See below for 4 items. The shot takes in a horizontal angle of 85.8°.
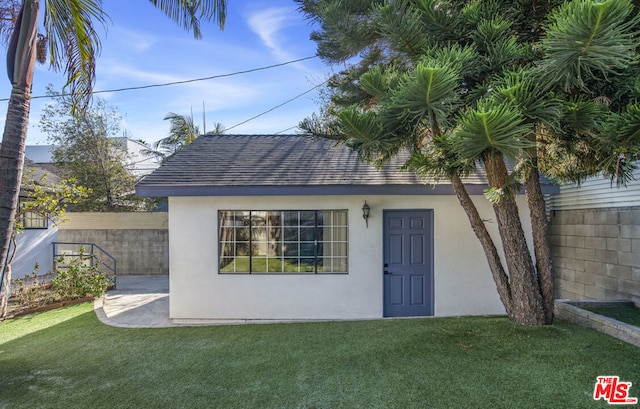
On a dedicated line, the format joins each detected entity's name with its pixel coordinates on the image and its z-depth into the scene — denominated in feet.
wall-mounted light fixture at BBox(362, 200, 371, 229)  21.06
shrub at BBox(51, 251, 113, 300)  25.11
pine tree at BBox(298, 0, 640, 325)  9.64
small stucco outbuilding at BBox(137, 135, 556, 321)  21.21
